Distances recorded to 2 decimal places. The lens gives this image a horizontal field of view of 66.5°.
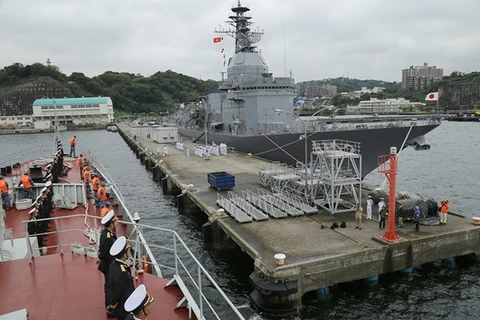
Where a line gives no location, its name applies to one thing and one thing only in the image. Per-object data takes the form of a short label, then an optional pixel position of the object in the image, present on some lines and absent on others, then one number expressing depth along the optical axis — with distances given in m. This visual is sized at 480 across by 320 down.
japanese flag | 17.61
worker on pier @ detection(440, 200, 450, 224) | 13.96
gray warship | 24.27
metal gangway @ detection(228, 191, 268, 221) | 15.42
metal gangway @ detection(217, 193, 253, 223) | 15.14
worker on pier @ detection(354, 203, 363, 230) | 13.98
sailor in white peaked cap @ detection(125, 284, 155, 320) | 3.72
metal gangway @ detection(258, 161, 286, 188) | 21.08
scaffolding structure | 15.95
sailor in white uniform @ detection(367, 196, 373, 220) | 15.10
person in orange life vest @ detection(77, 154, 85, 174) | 23.47
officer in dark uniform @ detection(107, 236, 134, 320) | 4.83
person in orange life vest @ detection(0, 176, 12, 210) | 12.93
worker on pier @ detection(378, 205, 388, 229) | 13.73
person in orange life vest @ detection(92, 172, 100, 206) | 15.80
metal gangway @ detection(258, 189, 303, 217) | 15.82
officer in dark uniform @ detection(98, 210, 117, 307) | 5.77
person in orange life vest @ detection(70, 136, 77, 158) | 30.13
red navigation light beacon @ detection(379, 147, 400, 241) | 12.34
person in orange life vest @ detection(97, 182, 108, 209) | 13.96
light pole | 17.31
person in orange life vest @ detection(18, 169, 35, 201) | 14.29
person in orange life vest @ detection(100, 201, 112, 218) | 10.35
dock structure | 10.77
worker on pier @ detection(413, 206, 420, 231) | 13.47
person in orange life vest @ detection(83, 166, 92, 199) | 16.56
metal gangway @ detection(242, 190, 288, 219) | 15.64
